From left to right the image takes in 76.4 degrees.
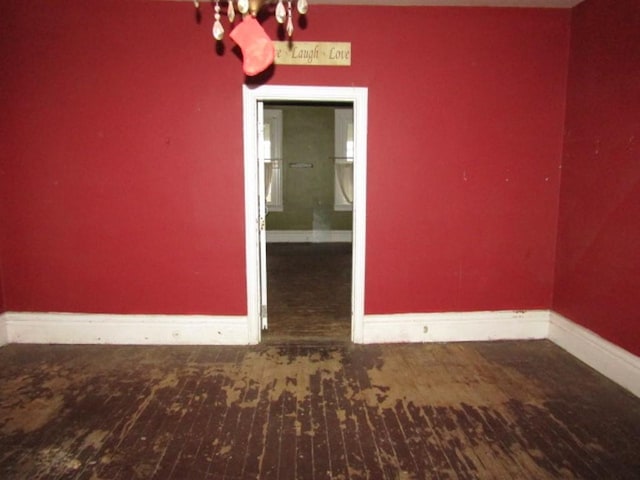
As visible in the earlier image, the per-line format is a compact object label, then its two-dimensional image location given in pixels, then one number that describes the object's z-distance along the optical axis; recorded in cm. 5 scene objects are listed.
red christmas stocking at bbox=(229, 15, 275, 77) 215
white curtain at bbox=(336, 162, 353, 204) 846
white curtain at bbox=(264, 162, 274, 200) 839
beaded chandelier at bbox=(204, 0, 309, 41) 174
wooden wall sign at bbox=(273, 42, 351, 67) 310
